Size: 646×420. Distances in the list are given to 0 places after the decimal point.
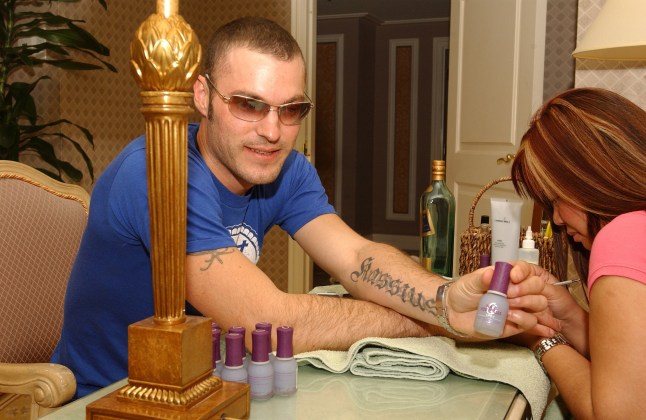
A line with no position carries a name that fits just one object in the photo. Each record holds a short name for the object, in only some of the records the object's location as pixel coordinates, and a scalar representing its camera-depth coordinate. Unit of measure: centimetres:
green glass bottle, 192
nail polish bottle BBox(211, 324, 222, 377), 89
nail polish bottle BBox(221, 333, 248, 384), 88
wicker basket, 172
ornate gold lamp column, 63
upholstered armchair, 145
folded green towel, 102
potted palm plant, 292
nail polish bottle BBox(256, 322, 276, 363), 89
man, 114
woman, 98
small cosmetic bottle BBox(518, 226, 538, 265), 160
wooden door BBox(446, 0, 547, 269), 329
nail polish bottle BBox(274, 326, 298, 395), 90
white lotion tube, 167
